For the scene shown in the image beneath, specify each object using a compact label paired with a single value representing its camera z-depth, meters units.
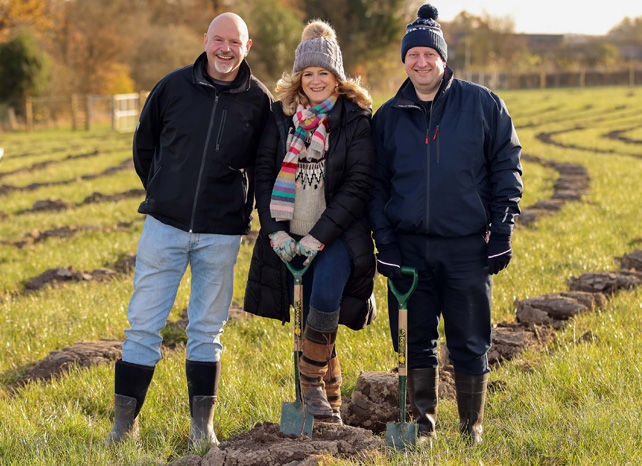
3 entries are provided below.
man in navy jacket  7.61
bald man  8.09
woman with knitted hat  7.74
